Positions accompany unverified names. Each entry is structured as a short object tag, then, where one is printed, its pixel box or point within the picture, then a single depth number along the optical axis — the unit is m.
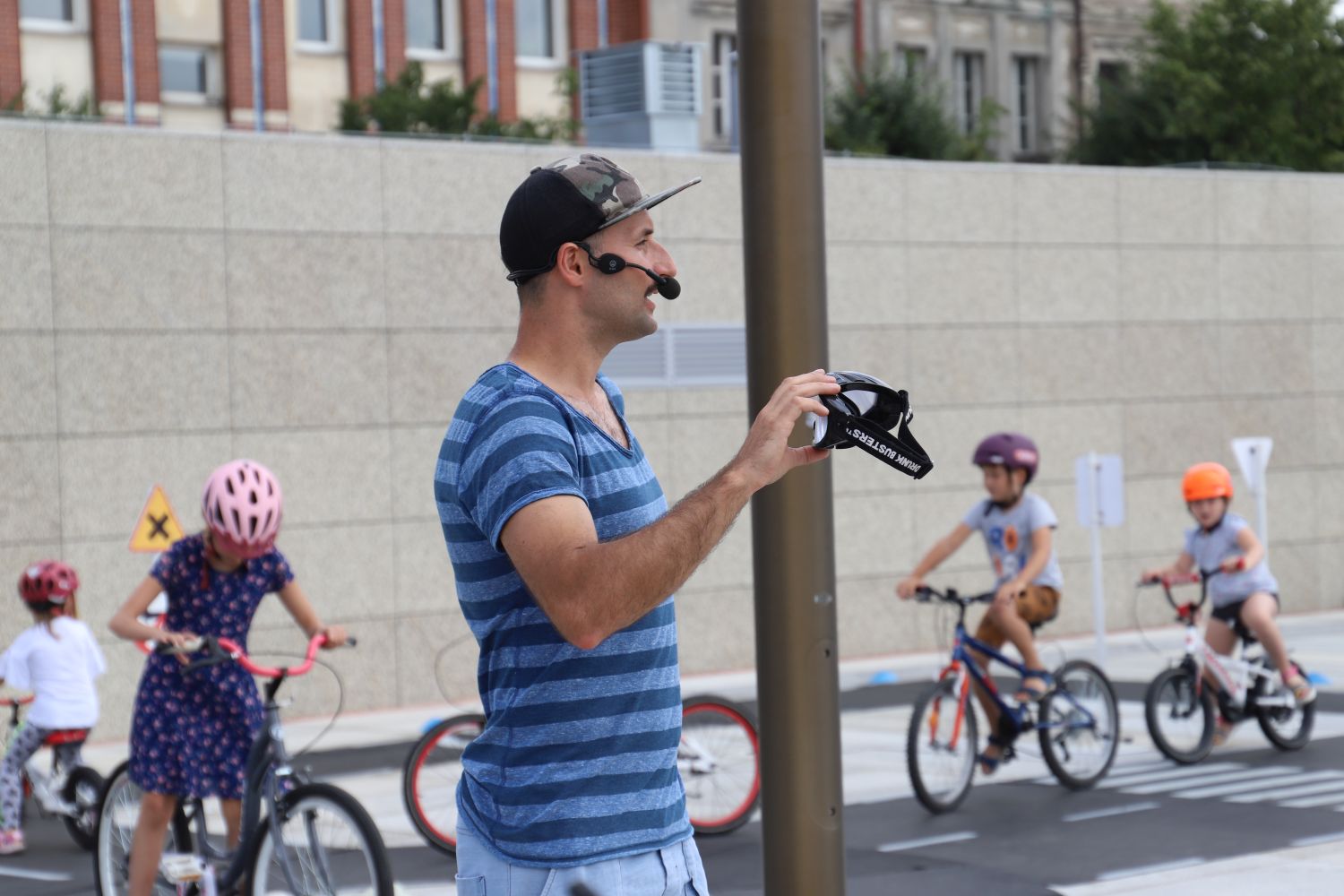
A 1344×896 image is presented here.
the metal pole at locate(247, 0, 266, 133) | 38.91
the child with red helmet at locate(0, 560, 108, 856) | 10.16
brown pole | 4.84
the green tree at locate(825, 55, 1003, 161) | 40.38
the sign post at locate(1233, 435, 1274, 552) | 17.94
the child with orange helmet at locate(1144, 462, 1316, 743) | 11.91
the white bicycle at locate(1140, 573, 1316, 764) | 11.82
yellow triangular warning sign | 12.69
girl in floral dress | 6.91
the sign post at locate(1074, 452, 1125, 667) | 16.75
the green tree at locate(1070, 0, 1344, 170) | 40.91
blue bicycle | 10.41
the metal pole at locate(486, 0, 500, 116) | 41.53
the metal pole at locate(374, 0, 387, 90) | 40.31
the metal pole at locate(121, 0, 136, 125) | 37.53
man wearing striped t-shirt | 2.99
